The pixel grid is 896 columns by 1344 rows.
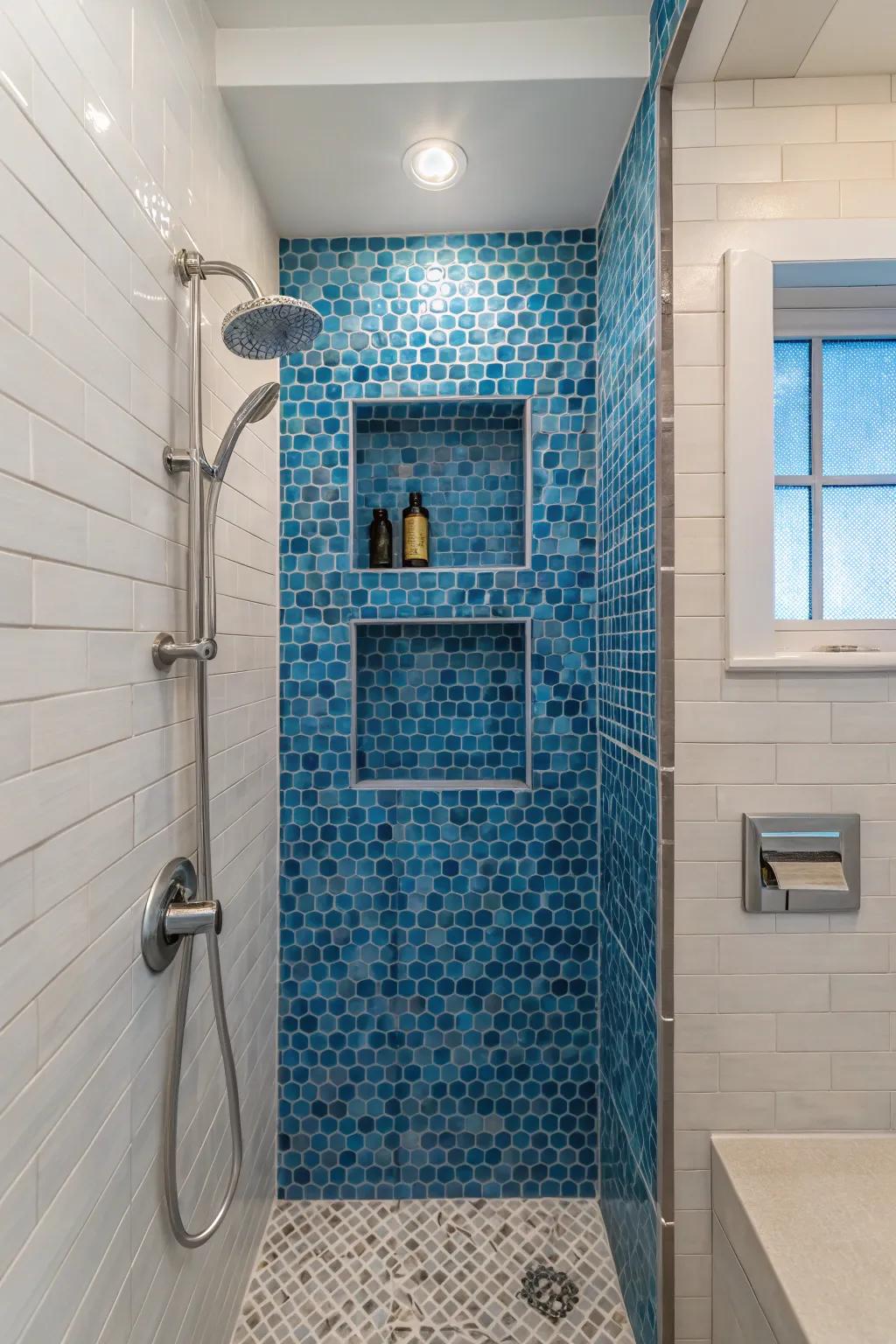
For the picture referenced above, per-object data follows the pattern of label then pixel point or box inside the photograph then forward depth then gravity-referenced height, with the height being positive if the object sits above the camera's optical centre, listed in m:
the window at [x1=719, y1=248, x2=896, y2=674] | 1.41 +0.38
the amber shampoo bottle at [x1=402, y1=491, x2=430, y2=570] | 1.88 +0.32
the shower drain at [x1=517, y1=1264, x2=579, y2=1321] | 1.51 -1.36
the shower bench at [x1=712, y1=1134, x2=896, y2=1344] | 0.93 -0.84
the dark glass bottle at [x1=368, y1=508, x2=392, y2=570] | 1.91 +0.30
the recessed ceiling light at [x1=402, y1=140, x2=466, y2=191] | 1.55 +1.08
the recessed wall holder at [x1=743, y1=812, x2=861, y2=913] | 1.26 -0.36
